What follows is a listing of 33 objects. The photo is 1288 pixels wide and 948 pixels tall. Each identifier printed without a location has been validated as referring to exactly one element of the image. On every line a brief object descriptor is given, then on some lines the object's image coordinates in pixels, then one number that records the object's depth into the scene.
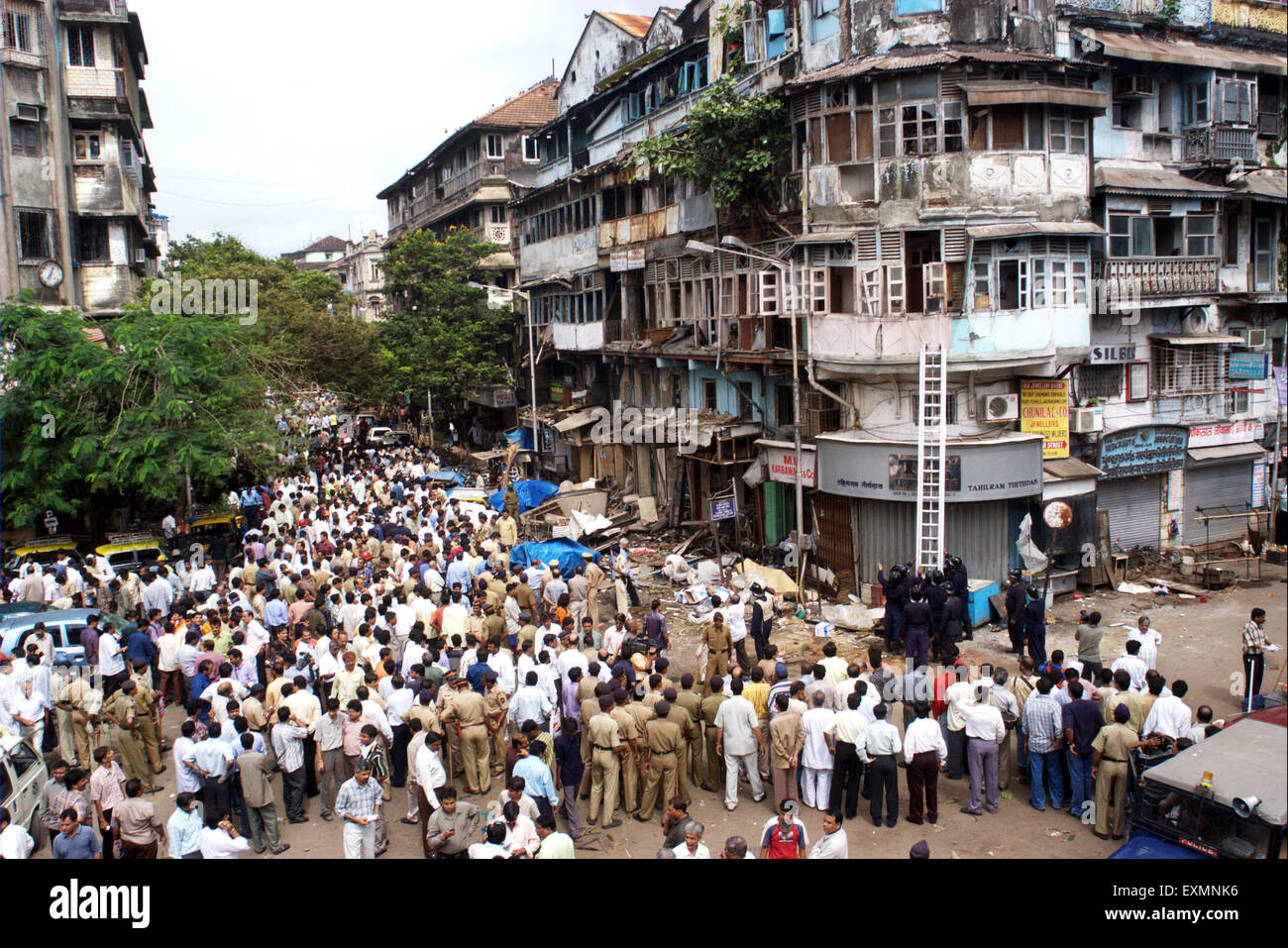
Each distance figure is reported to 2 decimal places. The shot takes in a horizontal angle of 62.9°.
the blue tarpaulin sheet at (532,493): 29.69
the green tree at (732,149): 22.53
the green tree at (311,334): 40.72
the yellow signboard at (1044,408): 20.41
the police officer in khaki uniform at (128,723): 12.12
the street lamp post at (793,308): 20.27
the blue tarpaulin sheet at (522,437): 39.54
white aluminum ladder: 18.97
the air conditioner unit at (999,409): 20.17
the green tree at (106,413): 23.05
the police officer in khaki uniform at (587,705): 11.40
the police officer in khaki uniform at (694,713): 11.59
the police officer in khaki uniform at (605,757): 10.98
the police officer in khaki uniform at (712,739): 11.84
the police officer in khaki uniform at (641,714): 11.10
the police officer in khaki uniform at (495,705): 11.98
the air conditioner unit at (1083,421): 20.94
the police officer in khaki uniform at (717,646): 14.19
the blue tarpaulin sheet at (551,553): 21.83
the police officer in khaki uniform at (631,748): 11.00
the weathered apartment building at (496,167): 48.94
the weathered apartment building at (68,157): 30.56
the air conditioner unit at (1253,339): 23.14
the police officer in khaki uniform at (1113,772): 10.24
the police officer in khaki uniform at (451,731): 11.72
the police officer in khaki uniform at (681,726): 11.09
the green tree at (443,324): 40.09
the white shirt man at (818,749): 11.02
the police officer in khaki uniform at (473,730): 11.70
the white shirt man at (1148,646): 12.38
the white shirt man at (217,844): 8.73
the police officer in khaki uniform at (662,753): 10.98
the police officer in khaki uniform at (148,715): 12.52
